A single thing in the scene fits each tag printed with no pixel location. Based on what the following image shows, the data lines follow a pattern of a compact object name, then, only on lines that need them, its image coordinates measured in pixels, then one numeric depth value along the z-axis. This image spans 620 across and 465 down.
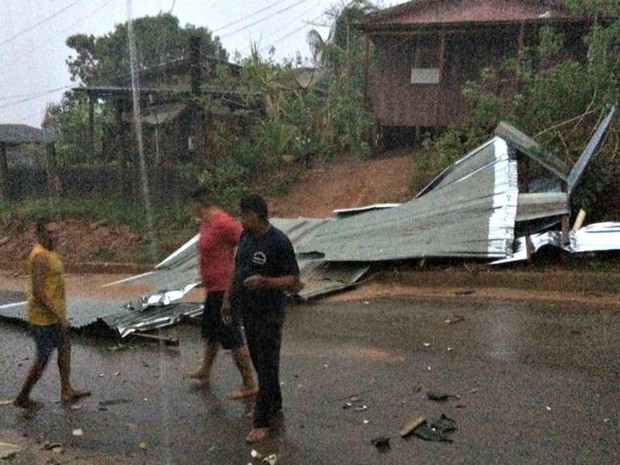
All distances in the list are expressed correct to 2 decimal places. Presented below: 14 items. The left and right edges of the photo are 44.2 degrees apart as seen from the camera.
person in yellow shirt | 6.07
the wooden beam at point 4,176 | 21.70
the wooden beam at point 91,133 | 20.77
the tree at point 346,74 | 19.56
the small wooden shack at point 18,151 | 20.94
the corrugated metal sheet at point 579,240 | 9.56
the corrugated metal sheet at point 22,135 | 23.50
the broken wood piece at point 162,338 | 8.20
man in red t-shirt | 6.29
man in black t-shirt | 5.05
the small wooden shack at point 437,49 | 19.42
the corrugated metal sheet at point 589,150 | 10.12
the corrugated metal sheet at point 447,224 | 9.86
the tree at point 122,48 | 29.97
